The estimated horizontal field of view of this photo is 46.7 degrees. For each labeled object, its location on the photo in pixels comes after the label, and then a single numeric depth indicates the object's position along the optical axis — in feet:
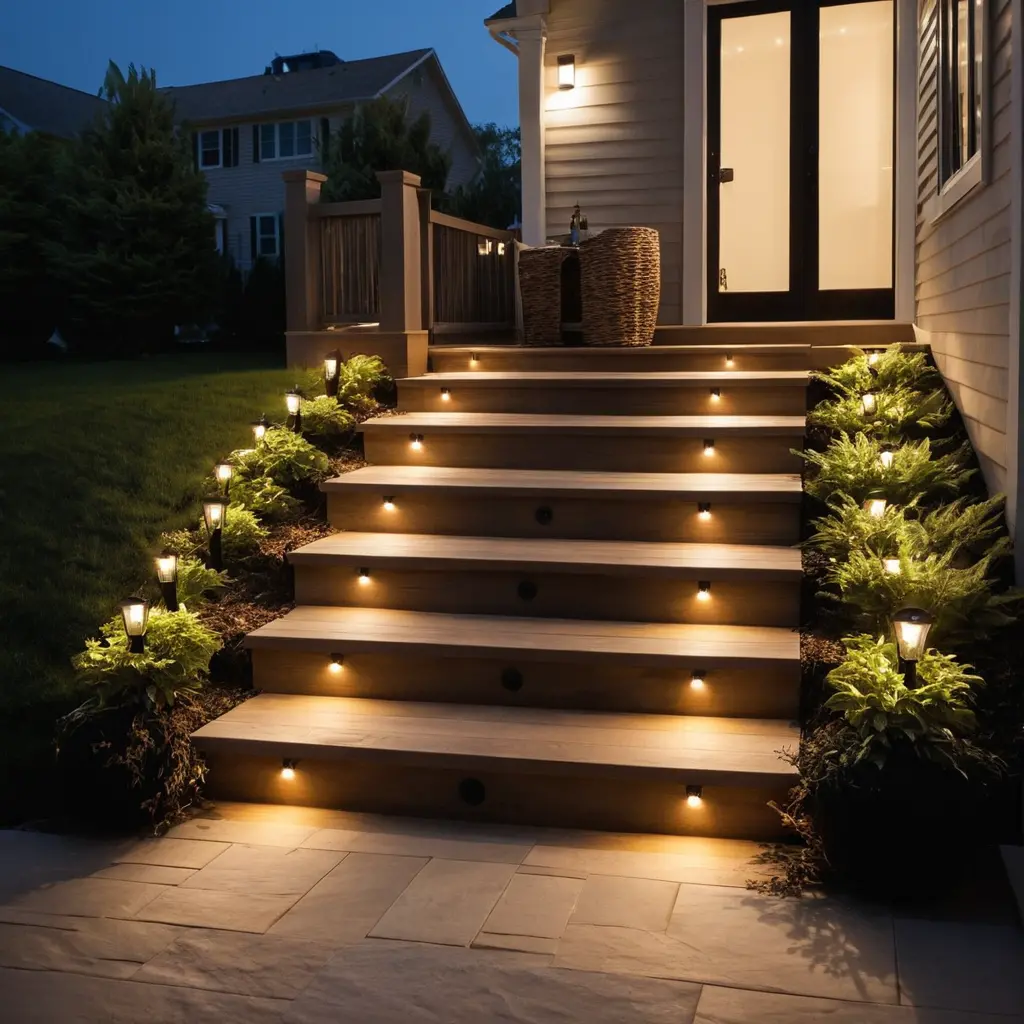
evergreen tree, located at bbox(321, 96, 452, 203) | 42.96
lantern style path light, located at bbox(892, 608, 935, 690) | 11.00
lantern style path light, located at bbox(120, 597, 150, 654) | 13.05
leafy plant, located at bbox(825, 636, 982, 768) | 10.89
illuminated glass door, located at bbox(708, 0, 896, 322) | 26.35
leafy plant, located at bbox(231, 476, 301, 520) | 17.66
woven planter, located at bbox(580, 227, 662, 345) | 23.13
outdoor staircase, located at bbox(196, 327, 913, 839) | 12.53
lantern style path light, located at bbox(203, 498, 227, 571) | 15.75
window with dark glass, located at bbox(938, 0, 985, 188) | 16.02
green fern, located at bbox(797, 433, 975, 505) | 15.74
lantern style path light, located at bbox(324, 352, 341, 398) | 21.15
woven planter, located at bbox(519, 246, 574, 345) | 24.30
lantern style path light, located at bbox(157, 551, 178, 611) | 14.29
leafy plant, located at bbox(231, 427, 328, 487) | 18.48
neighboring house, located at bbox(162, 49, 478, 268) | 73.26
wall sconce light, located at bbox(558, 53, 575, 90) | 26.86
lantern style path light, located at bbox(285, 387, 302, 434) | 19.58
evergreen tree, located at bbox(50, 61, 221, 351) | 45.06
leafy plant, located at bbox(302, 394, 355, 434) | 19.98
